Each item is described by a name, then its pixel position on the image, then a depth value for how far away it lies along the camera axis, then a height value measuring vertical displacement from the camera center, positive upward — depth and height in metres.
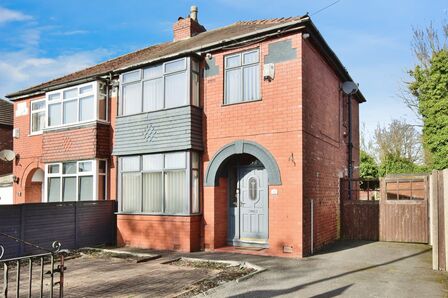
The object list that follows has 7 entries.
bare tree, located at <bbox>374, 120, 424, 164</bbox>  32.34 +3.05
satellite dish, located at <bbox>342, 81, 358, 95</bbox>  14.12 +3.23
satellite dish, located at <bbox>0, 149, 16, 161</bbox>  16.64 +0.96
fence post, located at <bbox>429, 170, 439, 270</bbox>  7.72 -0.82
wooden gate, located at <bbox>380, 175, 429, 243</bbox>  11.63 -0.98
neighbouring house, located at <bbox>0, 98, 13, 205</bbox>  20.89 +2.38
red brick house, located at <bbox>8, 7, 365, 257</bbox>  10.06 +1.03
